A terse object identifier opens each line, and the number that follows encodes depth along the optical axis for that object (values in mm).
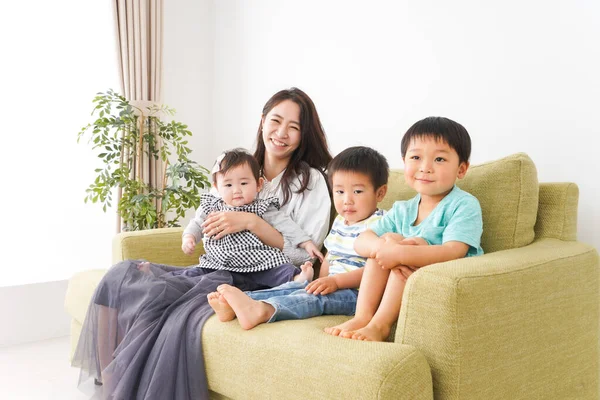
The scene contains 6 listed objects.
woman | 1740
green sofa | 1384
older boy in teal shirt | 1646
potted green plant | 3314
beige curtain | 3691
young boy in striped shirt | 1770
